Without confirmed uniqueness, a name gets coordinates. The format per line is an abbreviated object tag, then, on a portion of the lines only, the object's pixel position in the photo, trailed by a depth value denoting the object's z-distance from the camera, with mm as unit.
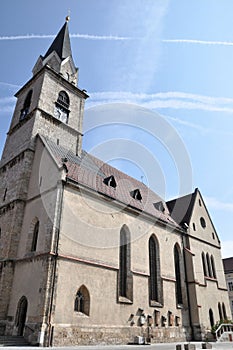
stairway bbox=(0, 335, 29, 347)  12472
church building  14289
